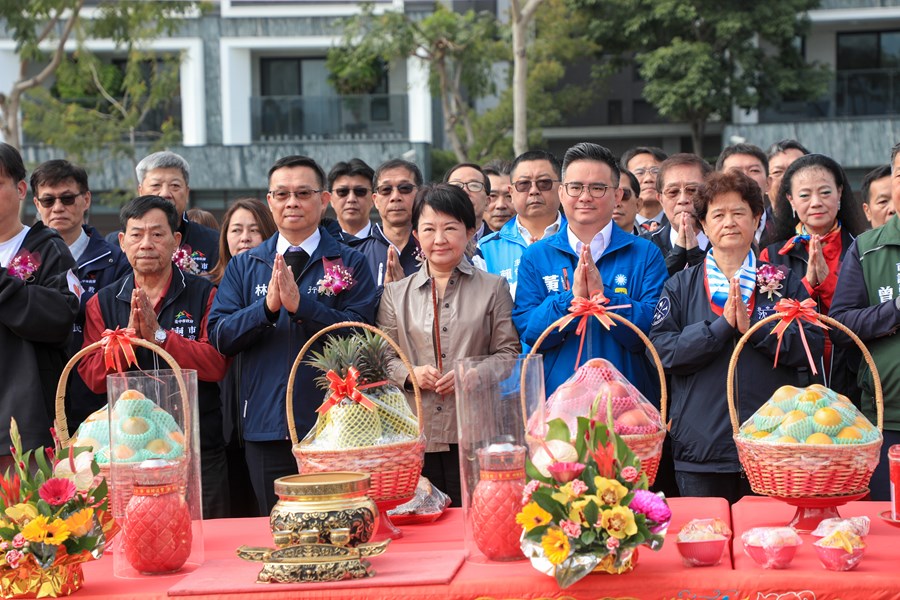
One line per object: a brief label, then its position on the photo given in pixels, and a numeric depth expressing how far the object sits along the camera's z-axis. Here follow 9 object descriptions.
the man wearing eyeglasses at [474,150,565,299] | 5.19
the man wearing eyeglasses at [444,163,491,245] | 5.83
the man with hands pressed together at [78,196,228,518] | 4.34
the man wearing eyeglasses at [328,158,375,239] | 5.83
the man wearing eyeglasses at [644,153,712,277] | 4.74
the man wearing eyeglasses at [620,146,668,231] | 6.35
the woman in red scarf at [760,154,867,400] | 4.41
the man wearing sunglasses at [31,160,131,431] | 5.04
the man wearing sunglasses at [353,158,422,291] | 5.34
